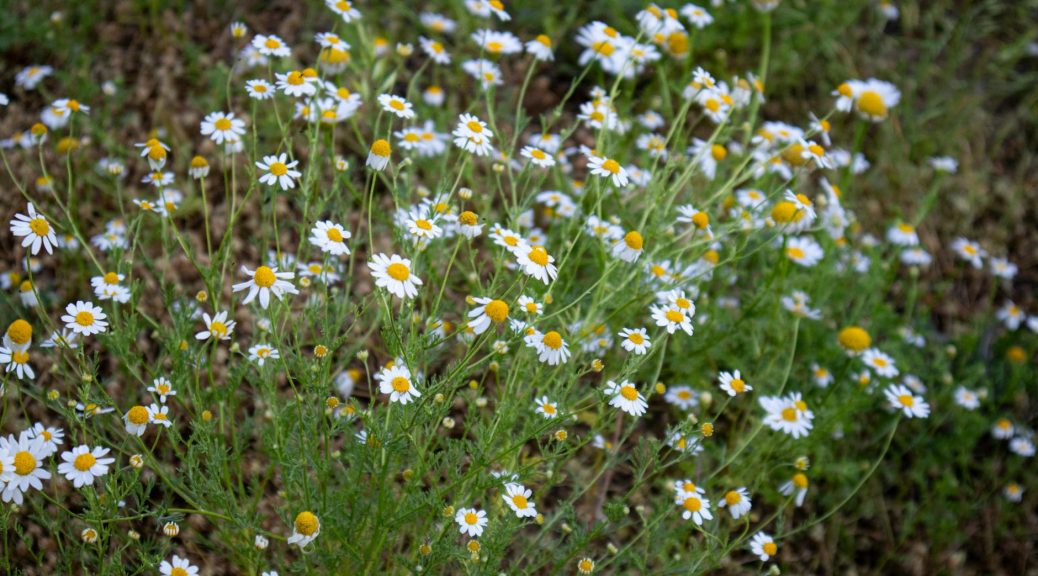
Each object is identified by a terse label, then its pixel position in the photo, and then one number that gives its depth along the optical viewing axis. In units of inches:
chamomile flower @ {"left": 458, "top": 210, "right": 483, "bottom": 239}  79.6
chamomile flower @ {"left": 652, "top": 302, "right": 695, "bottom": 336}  87.2
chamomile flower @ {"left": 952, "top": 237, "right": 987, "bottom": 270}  150.9
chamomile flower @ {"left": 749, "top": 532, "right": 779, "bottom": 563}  90.3
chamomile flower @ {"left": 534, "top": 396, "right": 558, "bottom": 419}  82.6
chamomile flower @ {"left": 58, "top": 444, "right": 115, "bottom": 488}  77.6
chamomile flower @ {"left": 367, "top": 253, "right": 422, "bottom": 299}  75.2
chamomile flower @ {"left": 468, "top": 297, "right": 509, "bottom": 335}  76.2
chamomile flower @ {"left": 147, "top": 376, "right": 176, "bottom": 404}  84.3
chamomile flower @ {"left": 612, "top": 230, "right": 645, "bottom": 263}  90.3
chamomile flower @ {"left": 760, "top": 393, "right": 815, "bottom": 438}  102.3
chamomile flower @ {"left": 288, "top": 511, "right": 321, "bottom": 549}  75.0
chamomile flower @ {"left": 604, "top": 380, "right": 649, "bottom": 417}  82.7
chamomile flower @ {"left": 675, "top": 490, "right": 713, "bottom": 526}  89.3
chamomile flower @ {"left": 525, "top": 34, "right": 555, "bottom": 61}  113.3
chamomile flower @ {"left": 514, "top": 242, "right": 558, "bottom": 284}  80.0
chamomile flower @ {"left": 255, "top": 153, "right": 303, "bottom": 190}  86.3
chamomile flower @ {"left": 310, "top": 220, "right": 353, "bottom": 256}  77.7
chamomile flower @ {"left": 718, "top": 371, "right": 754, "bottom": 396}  90.8
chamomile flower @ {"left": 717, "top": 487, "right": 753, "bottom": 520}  91.3
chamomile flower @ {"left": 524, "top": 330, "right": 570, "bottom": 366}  81.4
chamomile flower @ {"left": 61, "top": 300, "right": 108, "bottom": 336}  83.7
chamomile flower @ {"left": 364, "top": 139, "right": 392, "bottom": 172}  82.4
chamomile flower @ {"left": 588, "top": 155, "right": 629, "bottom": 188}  91.9
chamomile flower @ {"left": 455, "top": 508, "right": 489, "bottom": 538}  80.3
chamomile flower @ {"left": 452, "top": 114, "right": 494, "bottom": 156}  92.0
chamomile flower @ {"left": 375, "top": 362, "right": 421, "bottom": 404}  74.5
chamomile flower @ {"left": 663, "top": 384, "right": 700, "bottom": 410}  112.8
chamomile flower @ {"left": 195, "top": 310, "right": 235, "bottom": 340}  83.7
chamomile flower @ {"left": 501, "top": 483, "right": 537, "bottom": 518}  80.2
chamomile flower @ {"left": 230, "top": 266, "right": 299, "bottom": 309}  76.3
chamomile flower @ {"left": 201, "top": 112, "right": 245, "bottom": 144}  98.0
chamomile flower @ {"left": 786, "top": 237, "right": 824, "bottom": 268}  124.2
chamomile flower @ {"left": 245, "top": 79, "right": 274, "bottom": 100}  93.6
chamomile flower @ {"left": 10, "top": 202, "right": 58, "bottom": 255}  79.2
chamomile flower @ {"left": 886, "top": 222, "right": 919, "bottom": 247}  141.6
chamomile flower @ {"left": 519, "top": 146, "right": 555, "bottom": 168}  93.2
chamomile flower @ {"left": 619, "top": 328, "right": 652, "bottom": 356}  83.9
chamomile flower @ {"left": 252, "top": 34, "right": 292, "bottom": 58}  100.6
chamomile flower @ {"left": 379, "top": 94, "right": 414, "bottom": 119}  92.0
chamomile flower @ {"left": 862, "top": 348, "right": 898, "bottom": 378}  117.3
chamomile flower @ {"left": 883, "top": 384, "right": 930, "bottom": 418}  110.3
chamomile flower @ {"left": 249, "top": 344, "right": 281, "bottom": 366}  87.6
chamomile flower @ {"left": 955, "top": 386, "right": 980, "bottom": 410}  130.2
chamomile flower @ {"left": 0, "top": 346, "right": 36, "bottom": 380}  78.0
